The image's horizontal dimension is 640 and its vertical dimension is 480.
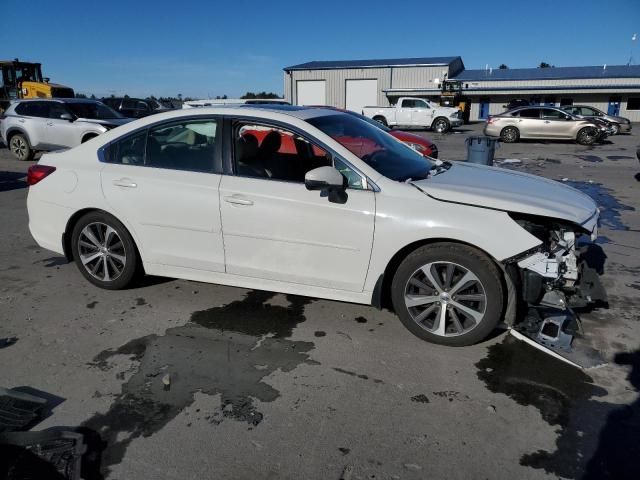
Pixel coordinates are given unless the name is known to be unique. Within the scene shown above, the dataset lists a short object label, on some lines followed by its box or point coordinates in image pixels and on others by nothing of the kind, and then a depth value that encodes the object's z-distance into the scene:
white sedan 3.41
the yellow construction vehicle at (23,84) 23.02
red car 10.95
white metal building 40.94
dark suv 23.65
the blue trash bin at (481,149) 9.01
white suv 12.83
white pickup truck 27.88
